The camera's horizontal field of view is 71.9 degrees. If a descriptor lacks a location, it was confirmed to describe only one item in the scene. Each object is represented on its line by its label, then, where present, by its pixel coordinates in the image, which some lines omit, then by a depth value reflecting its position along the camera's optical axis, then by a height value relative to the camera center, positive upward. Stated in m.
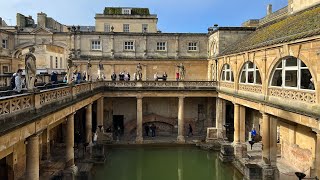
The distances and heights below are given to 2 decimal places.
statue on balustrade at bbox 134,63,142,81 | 20.89 +1.33
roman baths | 9.99 -0.71
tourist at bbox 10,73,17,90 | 10.52 +0.14
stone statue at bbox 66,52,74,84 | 12.18 +0.80
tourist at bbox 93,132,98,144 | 18.20 -4.25
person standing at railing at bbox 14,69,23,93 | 9.29 +0.21
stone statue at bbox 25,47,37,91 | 8.33 +0.72
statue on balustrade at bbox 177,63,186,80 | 20.95 +1.60
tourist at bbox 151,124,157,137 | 22.65 -4.54
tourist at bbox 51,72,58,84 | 14.51 +0.59
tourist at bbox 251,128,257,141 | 18.14 -3.85
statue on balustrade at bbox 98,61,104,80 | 19.16 +1.31
